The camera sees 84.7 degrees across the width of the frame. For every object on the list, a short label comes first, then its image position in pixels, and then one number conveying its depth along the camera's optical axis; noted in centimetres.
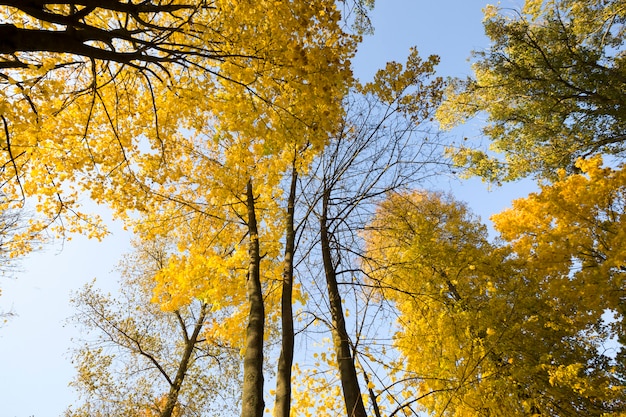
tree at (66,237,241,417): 891
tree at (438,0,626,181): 779
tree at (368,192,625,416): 478
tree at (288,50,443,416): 450
